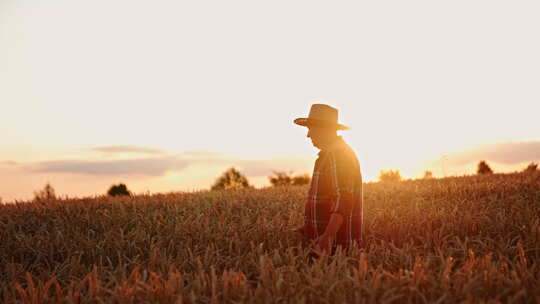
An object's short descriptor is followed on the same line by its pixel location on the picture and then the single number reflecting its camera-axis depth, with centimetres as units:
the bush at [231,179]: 2160
